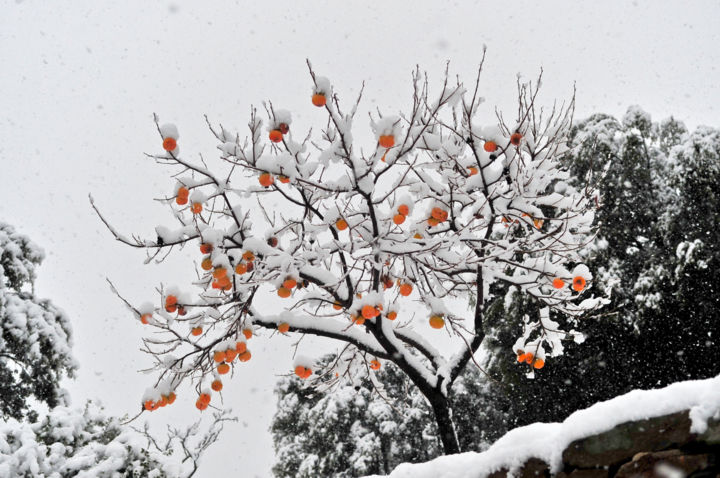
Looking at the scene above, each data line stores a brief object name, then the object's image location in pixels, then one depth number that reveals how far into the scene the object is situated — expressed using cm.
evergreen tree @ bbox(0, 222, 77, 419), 898
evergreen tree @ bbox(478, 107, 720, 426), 898
